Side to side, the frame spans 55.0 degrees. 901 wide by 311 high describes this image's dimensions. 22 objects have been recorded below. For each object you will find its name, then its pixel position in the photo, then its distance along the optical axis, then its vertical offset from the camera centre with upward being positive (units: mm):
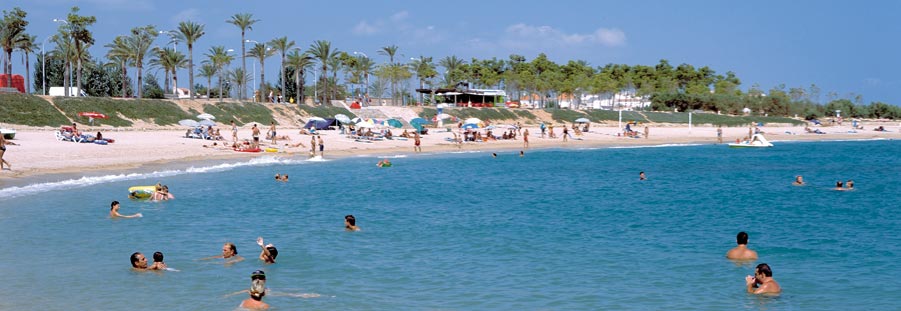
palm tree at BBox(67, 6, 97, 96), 66875 +7614
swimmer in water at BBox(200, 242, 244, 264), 18234 -2641
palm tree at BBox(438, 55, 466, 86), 123375 +9182
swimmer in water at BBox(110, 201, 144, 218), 24172 -2295
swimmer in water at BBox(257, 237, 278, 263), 18016 -2607
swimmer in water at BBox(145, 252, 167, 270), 16984 -2654
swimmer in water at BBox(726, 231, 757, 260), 19172 -2709
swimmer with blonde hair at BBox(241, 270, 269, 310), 14195 -2694
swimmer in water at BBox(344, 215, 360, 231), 22859 -2506
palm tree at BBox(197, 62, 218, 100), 106738 +7184
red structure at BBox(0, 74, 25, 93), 77250 +4014
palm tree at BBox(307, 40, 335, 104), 95438 +8417
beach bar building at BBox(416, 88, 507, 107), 105812 +3935
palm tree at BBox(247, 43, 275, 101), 91312 +7983
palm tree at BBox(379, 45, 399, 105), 112312 +10077
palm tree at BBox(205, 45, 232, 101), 96375 +7857
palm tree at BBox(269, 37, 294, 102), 91750 +8933
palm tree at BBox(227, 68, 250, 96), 117275 +7265
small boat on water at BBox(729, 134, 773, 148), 72875 -1099
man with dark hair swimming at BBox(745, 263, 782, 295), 15594 -2759
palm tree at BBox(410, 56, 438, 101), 117875 +8238
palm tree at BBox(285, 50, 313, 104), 95762 +7476
